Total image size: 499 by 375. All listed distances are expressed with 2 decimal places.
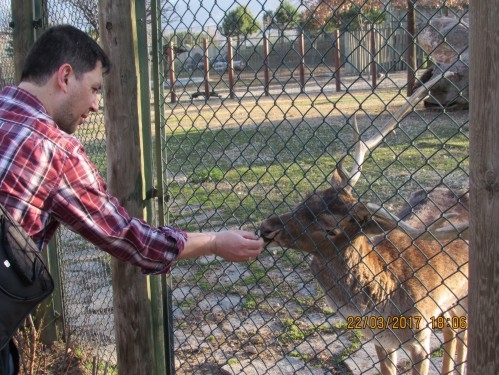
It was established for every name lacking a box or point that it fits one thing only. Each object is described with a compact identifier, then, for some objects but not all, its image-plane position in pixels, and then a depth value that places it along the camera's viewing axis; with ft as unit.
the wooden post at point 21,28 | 14.11
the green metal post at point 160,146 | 10.41
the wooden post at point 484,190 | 4.98
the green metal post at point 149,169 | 10.05
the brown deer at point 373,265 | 11.75
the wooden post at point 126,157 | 9.71
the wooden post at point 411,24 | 45.01
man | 7.05
